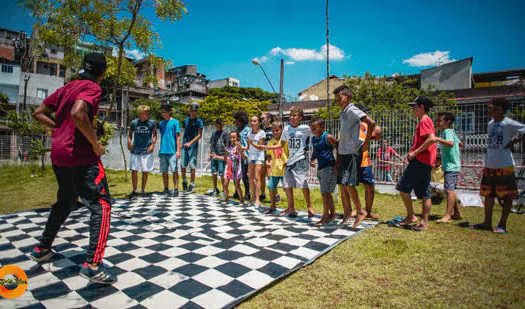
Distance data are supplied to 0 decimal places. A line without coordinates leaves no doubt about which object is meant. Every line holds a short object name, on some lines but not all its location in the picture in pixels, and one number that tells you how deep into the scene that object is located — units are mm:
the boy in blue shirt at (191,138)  6625
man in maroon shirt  2166
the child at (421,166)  3723
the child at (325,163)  4027
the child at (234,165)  5711
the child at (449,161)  4477
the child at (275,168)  4801
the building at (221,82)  61125
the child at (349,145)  3732
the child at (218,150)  6355
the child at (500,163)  3699
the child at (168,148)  6193
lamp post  18819
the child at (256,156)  5250
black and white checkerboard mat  1951
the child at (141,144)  5839
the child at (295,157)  4367
